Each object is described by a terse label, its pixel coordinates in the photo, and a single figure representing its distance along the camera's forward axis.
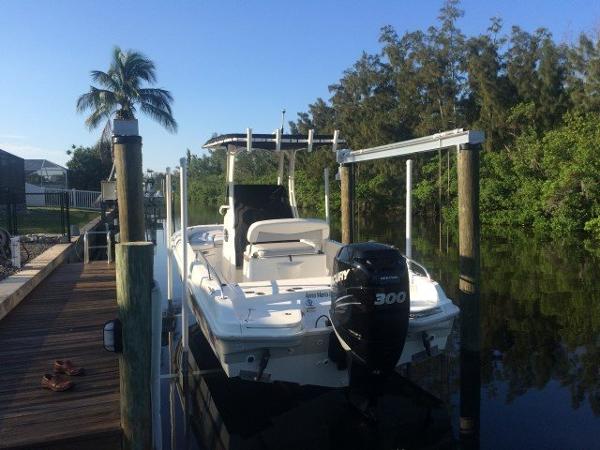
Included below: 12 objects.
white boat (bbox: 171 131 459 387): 4.69
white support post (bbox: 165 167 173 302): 7.77
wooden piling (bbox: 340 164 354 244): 9.34
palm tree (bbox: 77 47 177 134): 31.64
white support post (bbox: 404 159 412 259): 6.64
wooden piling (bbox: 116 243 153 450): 4.02
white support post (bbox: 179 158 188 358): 6.09
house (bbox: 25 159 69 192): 45.78
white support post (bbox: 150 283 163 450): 4.16
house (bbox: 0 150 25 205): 21.42
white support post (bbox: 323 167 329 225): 8.31
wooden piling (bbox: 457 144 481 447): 6.21
